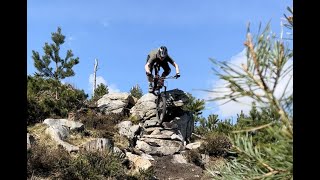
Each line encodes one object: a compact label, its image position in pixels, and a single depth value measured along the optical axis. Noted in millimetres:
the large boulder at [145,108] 13887
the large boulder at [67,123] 12081
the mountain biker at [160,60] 12081
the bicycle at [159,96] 12537
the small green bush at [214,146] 12075
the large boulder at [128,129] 13081
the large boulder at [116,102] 15079
